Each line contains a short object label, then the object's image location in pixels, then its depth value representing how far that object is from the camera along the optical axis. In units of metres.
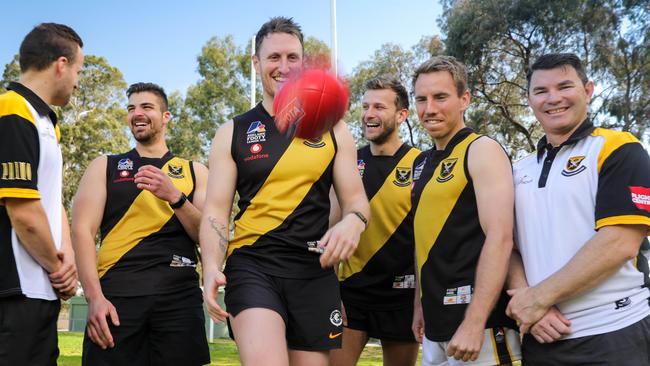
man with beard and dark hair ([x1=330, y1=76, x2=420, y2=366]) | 5.13
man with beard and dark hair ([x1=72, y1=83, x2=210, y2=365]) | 4.96
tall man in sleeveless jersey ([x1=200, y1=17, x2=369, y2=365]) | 3.57
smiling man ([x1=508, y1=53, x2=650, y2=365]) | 3.09
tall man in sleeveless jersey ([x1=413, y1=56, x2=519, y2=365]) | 3.40
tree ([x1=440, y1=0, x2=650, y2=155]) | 25.11
